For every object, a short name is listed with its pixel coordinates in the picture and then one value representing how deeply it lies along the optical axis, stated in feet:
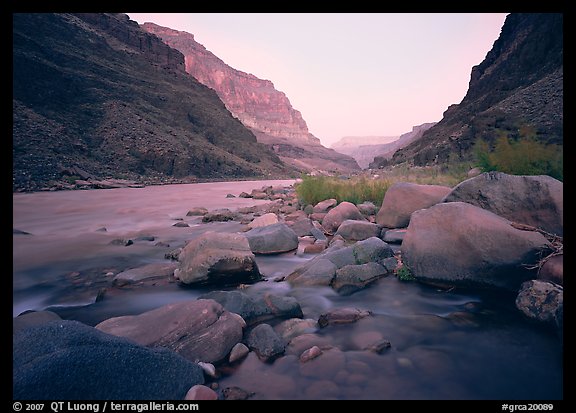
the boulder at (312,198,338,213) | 33.37
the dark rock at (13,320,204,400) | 5.88
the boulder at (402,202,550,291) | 11.83
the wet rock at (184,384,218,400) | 6.84
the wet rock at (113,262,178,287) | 15.70
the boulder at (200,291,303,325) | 11.14
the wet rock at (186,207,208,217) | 41.04
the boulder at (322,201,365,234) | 26.45
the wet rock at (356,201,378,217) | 30.12
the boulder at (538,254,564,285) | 10.55
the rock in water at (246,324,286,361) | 8.93
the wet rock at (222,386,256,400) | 7.24
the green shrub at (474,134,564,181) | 23.57
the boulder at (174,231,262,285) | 14.76
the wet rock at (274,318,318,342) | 10.27
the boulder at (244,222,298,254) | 21.49
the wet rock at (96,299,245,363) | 8.75
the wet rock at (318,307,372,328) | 11.00
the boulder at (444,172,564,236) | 13.35
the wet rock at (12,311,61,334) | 9.80
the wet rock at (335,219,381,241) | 22.33
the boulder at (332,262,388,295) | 14.51
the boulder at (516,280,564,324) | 9.73
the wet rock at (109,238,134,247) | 24.56
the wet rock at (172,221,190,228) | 32.17
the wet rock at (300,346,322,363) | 8.69
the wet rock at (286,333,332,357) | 9.26
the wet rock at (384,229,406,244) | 21.20
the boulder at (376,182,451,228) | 21.99
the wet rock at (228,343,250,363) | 8.73
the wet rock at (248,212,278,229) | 26.66
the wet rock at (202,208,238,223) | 35.73
